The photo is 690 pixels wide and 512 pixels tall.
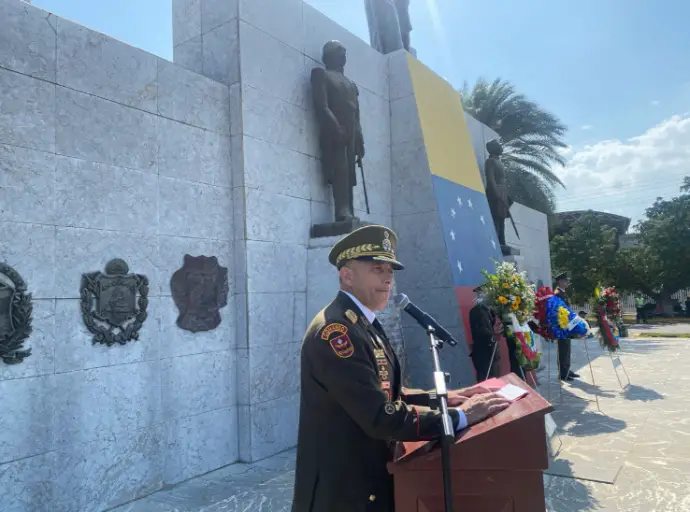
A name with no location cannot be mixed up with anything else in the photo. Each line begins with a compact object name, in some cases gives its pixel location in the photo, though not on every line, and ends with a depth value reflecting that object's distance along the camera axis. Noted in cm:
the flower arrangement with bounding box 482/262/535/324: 615
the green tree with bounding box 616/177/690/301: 2727
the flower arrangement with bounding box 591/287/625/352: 877
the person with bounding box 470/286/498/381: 638
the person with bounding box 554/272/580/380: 915
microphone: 237
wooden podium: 165
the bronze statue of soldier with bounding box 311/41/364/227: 641
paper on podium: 187
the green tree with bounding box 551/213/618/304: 2541
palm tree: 1834
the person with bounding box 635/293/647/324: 2628
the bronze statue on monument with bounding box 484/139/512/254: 1042
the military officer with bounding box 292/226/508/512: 174
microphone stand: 154
